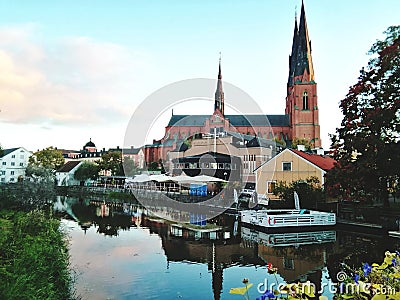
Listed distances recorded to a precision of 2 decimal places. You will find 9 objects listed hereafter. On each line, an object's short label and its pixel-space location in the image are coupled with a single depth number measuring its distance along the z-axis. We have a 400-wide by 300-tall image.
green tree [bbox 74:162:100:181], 61.41
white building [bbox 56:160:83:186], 67.56
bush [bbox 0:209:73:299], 5.55
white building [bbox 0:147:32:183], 68.62
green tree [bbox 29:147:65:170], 75.19
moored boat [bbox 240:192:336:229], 17.98
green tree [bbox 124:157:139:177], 55.60
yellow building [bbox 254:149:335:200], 27.23
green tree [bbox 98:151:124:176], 57.75
